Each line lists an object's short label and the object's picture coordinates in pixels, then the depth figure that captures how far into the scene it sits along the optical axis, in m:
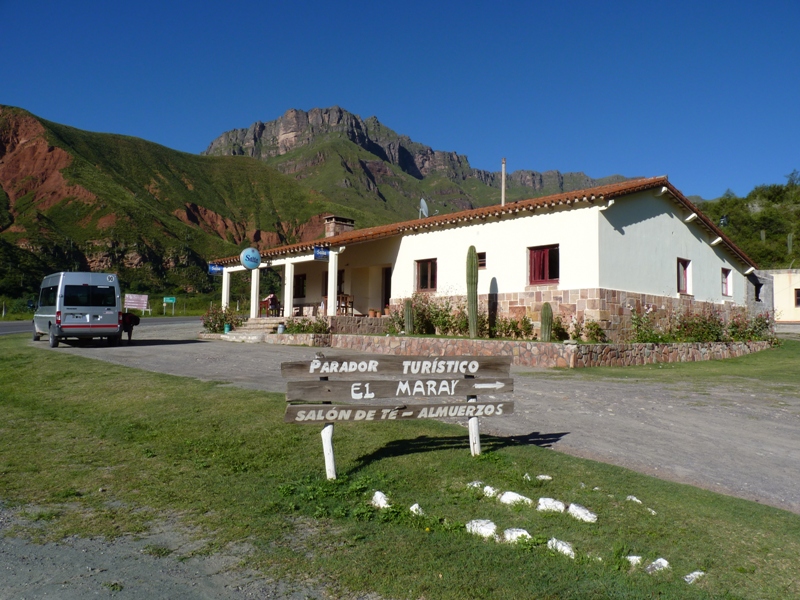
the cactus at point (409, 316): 20.23
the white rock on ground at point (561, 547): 3.79
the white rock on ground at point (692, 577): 3.47
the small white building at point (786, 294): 33.28
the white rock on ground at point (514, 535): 3.98
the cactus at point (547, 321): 16.47
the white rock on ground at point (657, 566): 3.59
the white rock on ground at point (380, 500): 4.62
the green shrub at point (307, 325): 21.14
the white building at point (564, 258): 17.41
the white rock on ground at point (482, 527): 4.09
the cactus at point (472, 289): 18.20
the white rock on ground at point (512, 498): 4.62
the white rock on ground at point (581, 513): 4.29
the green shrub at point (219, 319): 25.17
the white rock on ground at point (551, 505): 4.46
